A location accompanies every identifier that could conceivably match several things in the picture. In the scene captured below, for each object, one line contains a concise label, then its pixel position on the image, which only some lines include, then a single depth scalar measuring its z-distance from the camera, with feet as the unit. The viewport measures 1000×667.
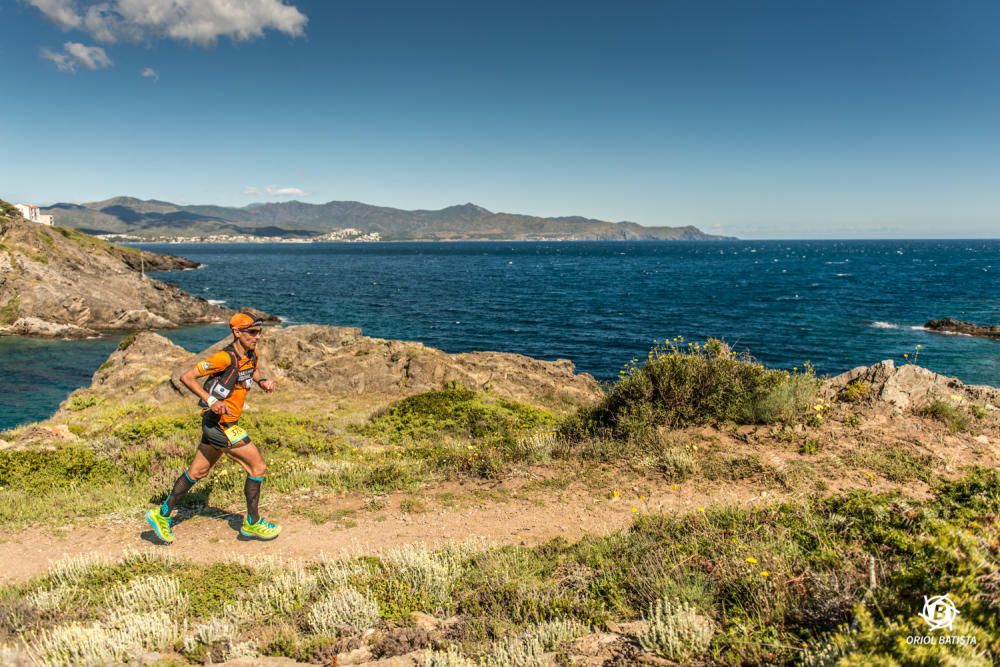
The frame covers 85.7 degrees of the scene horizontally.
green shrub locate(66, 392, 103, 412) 60.80
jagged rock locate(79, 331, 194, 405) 63.00
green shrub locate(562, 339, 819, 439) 34.32
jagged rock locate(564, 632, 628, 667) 14.85
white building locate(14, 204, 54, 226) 416.67
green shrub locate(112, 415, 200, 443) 41.65
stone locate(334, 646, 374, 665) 15.76
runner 23.57
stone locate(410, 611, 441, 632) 17.46
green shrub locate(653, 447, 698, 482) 29.14
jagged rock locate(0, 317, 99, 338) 145.79
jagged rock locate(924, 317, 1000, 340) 141.34
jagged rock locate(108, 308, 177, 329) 164.76
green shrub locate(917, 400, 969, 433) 32.50
